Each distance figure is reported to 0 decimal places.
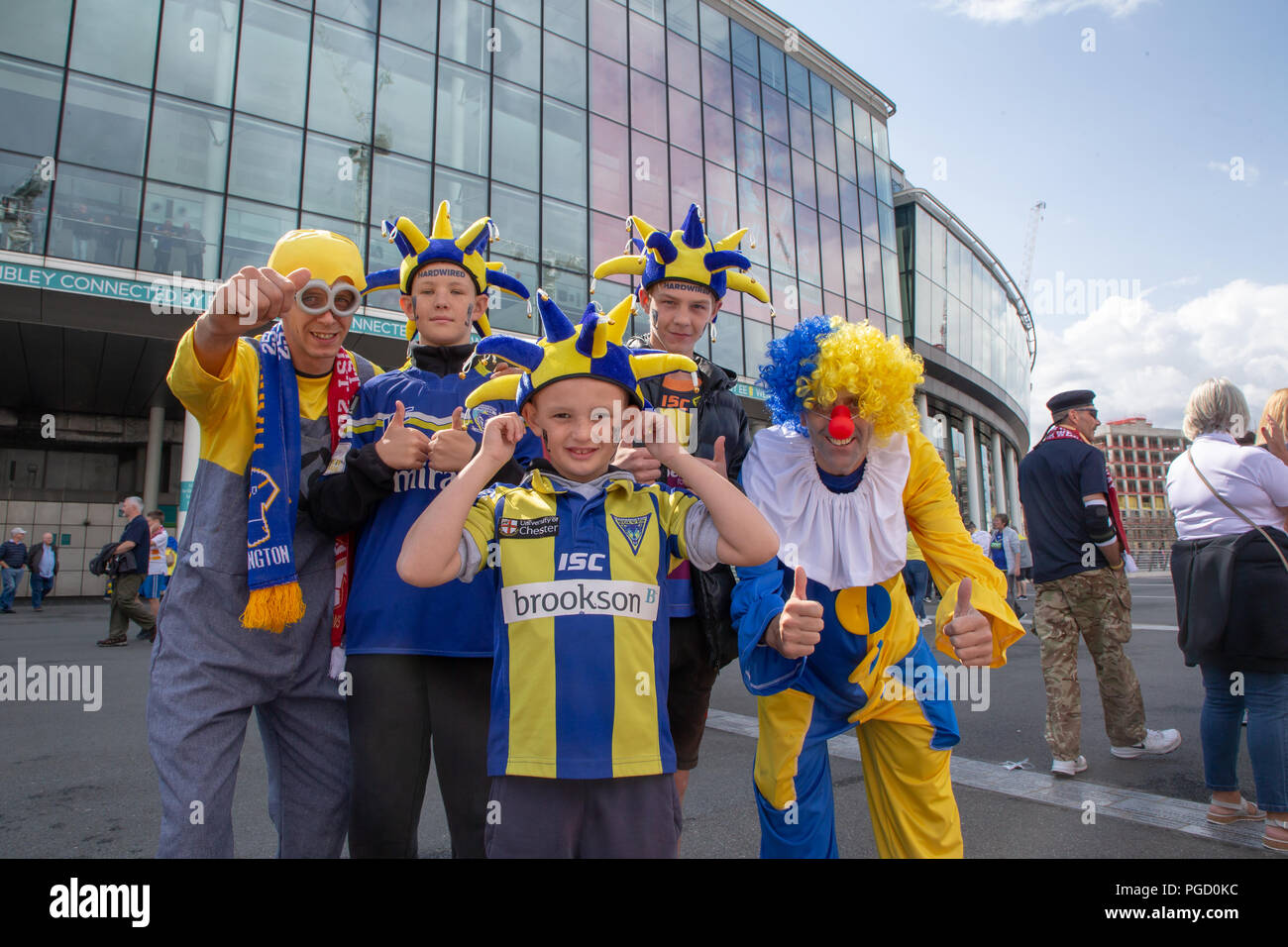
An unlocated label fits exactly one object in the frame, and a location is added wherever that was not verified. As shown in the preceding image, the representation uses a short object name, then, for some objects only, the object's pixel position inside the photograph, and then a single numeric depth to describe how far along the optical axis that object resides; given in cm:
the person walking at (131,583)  1026
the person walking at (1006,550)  1395
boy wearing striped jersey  180
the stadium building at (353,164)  1370
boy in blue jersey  210
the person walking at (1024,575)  1702
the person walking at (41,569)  1839
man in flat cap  453
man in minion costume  191
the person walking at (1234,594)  331
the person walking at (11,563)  1675
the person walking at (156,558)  1197
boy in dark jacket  253
